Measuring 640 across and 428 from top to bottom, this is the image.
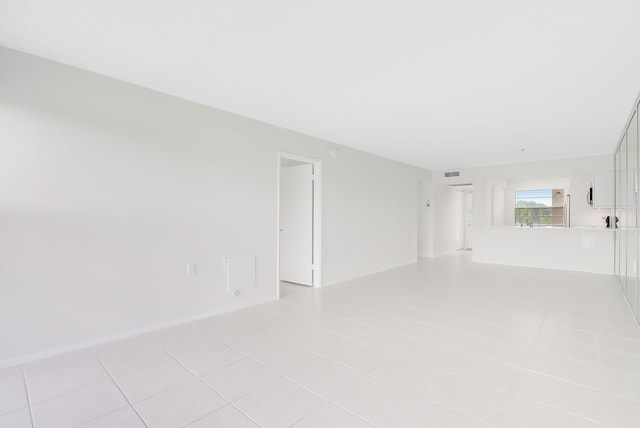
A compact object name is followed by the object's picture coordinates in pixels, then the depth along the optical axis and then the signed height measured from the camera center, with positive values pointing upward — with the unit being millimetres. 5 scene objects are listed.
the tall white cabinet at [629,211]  3451 +48
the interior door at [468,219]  10539 -124
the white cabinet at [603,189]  5848 +493
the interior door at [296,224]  5023 -138
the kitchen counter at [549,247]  6172 -687
